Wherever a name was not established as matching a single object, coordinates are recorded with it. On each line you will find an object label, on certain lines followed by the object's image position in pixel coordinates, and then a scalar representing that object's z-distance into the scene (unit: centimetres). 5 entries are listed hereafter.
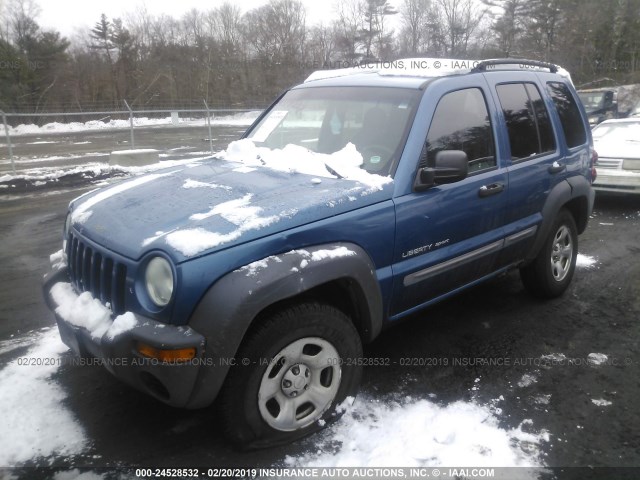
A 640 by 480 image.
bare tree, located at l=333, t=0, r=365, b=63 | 3956
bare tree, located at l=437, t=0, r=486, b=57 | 3550
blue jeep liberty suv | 225
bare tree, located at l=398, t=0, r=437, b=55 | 3788
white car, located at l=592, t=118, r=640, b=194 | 809
